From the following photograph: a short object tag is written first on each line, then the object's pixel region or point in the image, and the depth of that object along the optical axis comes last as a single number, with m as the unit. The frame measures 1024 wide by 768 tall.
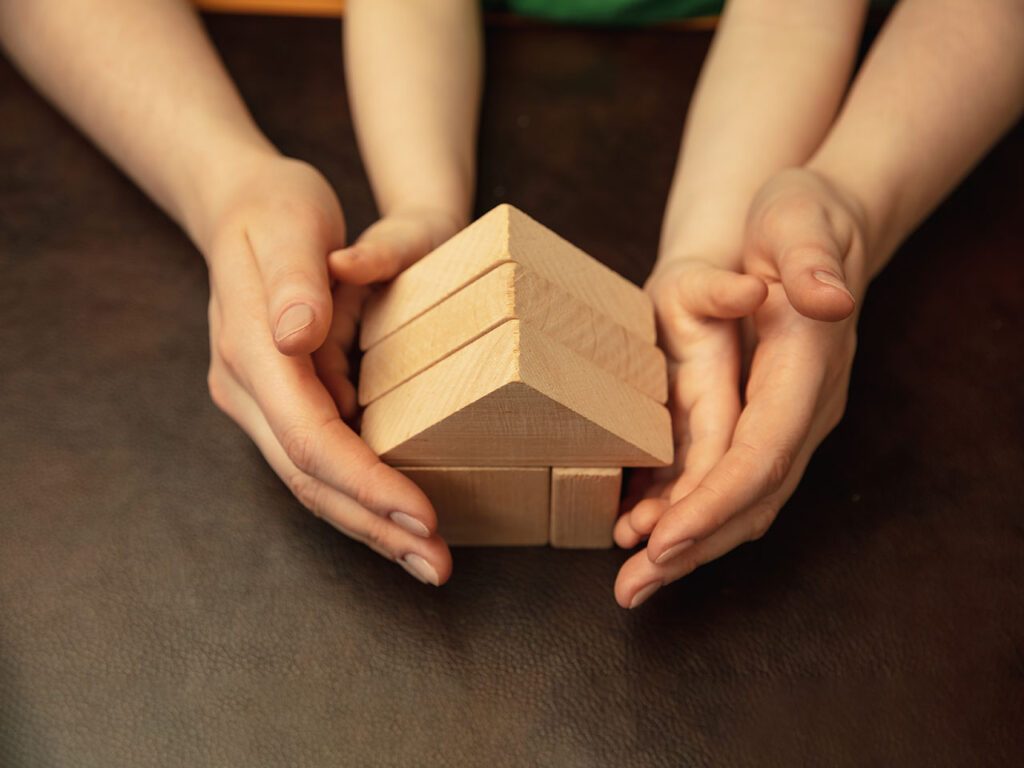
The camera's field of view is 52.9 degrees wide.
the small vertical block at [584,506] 0.65
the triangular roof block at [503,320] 0.63
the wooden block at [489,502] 0.66
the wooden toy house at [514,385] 0.60
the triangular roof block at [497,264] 0.67
